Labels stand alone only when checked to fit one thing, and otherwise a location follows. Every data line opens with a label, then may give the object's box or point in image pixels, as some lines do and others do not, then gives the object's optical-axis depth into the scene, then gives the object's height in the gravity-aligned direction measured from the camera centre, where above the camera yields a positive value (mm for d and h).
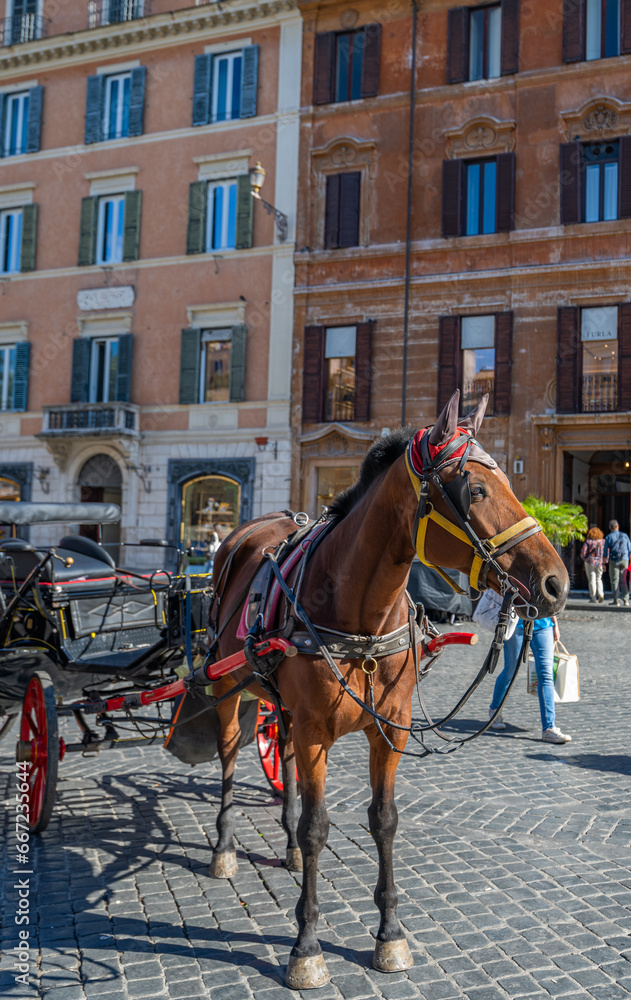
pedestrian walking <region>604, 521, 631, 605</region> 15477 -177
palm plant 14102 +441
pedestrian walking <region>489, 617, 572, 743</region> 6289 -1030
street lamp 18947 +7814
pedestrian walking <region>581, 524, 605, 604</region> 15523 -250
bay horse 2564 -174
